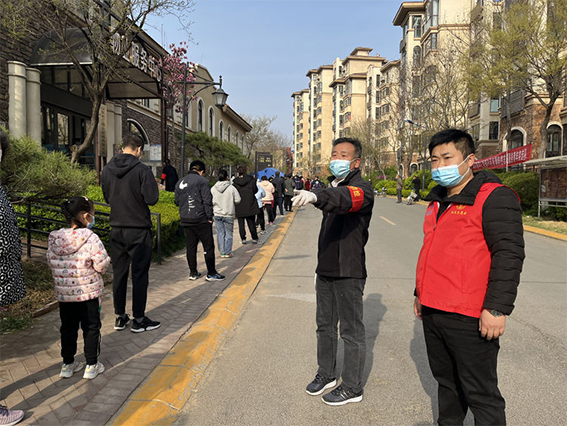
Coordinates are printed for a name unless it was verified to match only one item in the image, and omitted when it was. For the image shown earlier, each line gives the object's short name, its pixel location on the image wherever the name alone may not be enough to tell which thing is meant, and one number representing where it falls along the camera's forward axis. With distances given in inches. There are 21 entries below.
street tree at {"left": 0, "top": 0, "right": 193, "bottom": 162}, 416.8
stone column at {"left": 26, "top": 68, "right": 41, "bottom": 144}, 549.0
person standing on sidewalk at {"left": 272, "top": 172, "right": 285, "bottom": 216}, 698.2
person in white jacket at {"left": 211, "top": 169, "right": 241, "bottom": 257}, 350.9
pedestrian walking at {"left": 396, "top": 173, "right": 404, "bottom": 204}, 1128.4
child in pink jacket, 134.1
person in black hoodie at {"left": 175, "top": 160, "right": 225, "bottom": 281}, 271.3
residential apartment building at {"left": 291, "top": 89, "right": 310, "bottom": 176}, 4485.7
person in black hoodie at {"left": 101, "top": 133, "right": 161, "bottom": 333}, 179.6
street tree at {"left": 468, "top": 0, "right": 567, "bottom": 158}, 658.2
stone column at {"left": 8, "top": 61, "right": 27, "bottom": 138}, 526.0
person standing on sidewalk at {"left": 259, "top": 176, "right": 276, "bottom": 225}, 551.6
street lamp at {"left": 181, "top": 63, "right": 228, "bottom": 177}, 582.0
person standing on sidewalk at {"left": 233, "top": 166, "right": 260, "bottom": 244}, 424.5
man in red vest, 86.4
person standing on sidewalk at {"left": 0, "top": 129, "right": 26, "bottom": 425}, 96.8
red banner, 731.8
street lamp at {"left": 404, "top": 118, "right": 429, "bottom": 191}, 1201.4
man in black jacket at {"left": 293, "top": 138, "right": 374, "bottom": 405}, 128.6
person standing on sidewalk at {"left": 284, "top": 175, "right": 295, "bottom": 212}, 769.6
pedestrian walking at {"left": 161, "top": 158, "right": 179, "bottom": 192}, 584.1
